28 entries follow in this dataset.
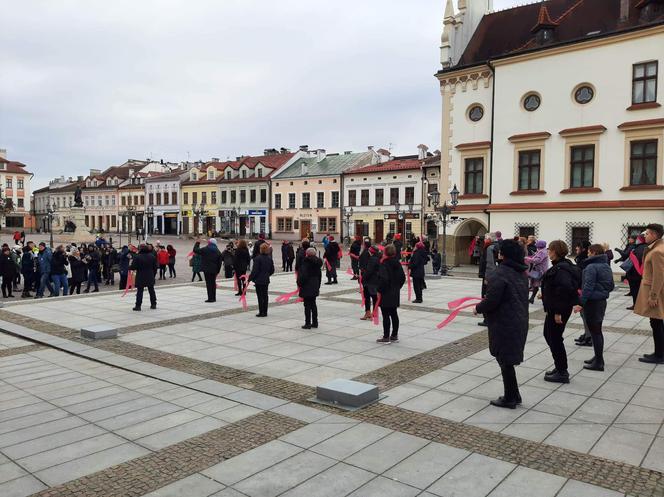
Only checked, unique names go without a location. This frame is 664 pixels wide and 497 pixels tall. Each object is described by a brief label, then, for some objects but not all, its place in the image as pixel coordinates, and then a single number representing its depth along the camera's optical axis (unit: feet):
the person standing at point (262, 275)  40.29
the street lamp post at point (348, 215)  177.27
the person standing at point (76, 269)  56.65
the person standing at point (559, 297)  22.12
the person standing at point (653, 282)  25.11
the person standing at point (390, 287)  30.78
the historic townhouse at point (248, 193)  210.18
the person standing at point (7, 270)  55.52
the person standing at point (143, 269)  42.96
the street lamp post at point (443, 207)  79.50
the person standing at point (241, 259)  48.57
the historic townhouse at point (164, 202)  240.12
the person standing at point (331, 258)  61.72
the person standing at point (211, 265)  46.80
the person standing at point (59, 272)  54.80
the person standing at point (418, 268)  48.67
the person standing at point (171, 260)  76.45
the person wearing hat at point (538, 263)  42.73
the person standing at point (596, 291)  24.93
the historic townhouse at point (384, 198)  163.12
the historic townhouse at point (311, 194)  187.52
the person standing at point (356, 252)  63.05
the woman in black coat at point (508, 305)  19.45
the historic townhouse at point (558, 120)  75.51
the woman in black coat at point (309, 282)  35.68
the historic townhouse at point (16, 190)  298.62
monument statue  171.19
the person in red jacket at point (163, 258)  73.00
